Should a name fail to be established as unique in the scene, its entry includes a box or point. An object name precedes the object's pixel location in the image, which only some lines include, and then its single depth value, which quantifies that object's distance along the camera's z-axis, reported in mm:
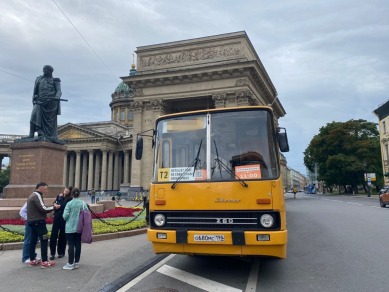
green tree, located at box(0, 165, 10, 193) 79956
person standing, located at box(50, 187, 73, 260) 7871
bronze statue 14586
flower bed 9314
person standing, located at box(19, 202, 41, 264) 7262
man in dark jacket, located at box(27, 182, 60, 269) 7074
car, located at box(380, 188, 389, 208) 24031
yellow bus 5703
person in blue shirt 6938
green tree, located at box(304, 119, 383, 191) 57438
